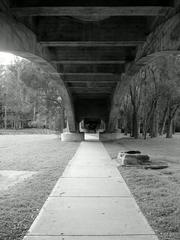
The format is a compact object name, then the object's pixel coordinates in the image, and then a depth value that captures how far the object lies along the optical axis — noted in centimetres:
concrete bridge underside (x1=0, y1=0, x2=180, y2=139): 461
